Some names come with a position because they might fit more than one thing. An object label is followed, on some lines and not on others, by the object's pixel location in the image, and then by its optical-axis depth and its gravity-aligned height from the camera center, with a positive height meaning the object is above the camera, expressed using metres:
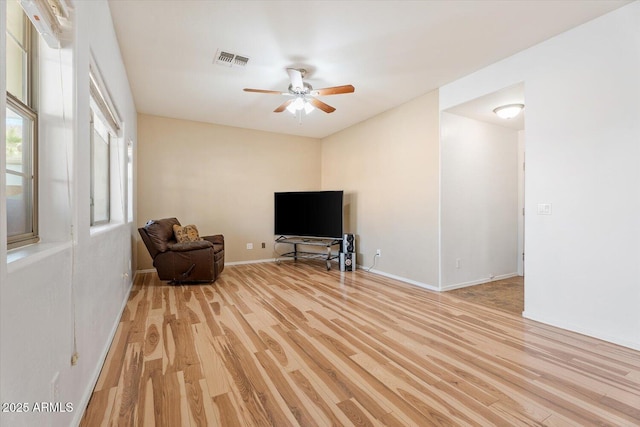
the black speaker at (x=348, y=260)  5.07 -0.87
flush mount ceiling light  3.59 +1.29
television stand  5.25 -0.62
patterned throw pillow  4.24 -0.35
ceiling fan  3.13 +1.36
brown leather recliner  3.83 -0.63
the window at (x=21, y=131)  1.16 +0.34
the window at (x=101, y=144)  2.23 +0.66
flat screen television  5.19 -0.05
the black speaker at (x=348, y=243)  5.09 -0.57
